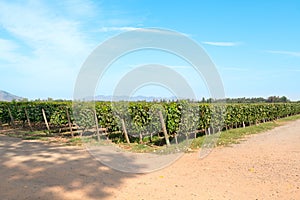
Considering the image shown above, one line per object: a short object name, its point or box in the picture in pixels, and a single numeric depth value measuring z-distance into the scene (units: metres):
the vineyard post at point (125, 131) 12.16
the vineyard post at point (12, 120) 18.72
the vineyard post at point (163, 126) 11.38
